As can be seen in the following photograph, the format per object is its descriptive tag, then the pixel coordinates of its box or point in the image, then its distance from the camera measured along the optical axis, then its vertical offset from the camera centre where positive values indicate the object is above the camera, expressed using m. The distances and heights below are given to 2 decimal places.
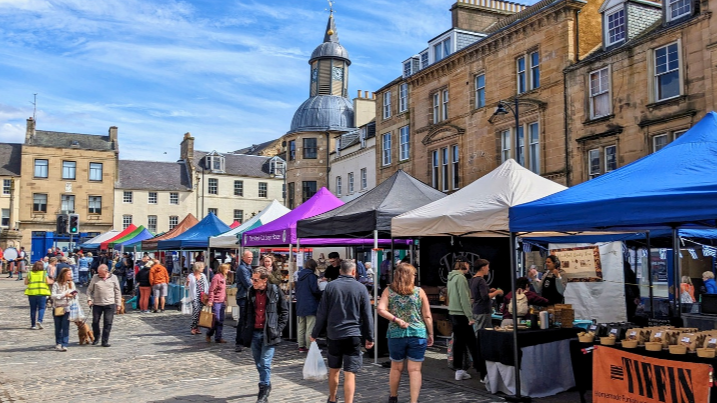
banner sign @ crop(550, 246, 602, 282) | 13.23 -0.44
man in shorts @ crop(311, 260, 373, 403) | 7.09 -0.93
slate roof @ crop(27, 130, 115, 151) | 59.52 +10.08
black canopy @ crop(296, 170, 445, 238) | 10.98 +0.61
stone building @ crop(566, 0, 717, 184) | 19.25 +5.43
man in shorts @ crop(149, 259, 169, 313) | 20.58 -1.29
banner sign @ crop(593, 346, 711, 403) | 6.00 -1.41
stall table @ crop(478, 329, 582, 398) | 8.12 -1.57
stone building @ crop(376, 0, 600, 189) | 24.23 +7.07
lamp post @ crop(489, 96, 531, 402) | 7.79 -1.30
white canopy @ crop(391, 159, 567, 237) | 8.66 +0.57
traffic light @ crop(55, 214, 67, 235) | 21.91 +0.69
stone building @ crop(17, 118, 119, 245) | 57.28 +5.81
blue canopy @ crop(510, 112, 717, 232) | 6.18 +0.52
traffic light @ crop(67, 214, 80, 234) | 21.98 +0.69
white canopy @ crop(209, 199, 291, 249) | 19.30 +0.57
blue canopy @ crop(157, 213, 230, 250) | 21.00 +0.26
